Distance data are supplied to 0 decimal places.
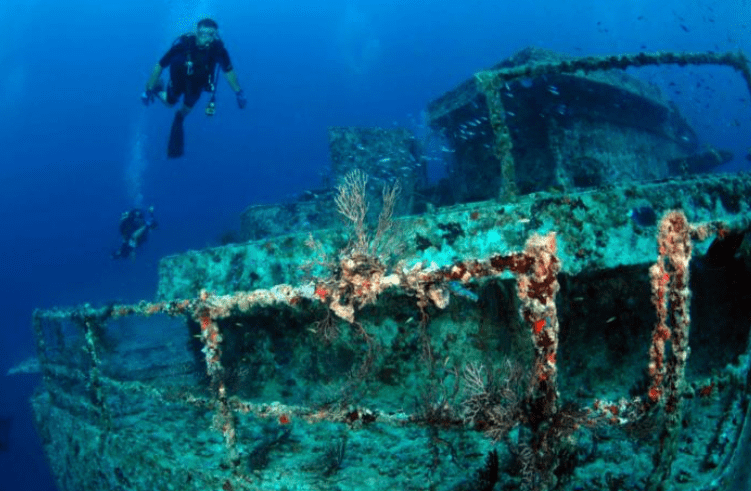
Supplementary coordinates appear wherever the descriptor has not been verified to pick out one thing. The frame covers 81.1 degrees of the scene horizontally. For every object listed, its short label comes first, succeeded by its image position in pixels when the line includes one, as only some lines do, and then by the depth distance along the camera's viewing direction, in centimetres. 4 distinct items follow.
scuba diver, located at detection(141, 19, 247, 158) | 831
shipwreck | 186
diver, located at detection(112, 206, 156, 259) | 1162
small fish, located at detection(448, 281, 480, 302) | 334
